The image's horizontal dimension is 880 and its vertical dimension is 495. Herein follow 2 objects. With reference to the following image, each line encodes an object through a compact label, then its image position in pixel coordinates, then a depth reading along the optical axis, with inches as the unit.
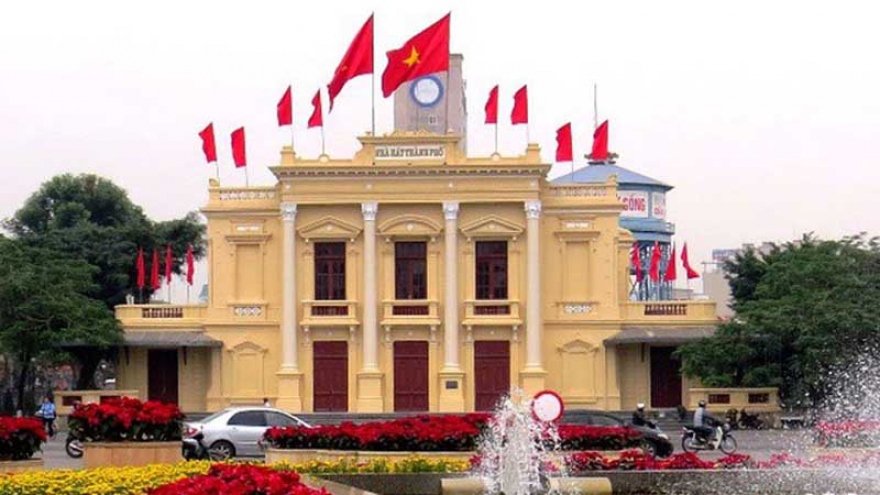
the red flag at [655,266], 2797.7
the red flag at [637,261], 3292.3
